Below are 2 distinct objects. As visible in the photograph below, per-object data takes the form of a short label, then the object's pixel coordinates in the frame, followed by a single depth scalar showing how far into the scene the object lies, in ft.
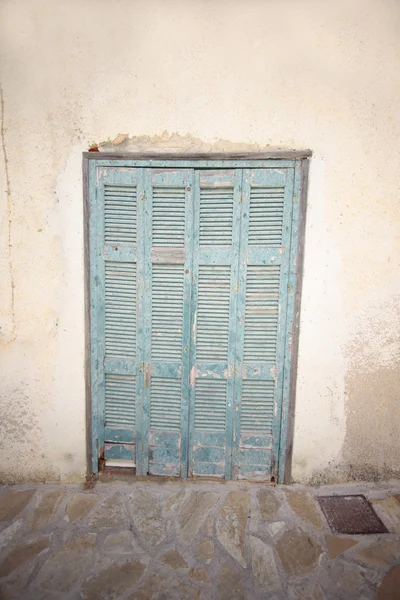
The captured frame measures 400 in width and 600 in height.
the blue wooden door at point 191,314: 8.64
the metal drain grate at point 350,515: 8.04
